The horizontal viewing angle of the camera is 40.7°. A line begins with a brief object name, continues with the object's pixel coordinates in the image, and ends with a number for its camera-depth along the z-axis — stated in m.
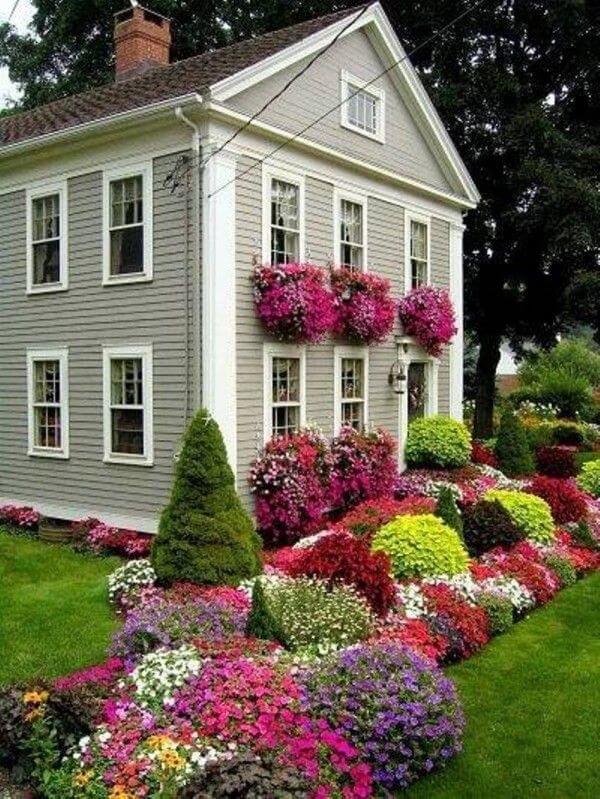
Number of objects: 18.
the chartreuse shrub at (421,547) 9.51
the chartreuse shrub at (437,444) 16.17
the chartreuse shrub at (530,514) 12.00
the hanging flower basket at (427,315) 16.16
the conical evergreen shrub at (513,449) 17.59
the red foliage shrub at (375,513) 11.20
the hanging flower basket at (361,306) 13.95
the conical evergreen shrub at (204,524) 9.09
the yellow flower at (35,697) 5.71
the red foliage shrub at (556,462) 17.91
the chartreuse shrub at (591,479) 15.91
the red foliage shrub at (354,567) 8.24
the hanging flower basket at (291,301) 12.37
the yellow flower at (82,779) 5.07
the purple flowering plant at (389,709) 5.64
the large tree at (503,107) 22.16
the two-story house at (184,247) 12.03
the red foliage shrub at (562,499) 13.47
